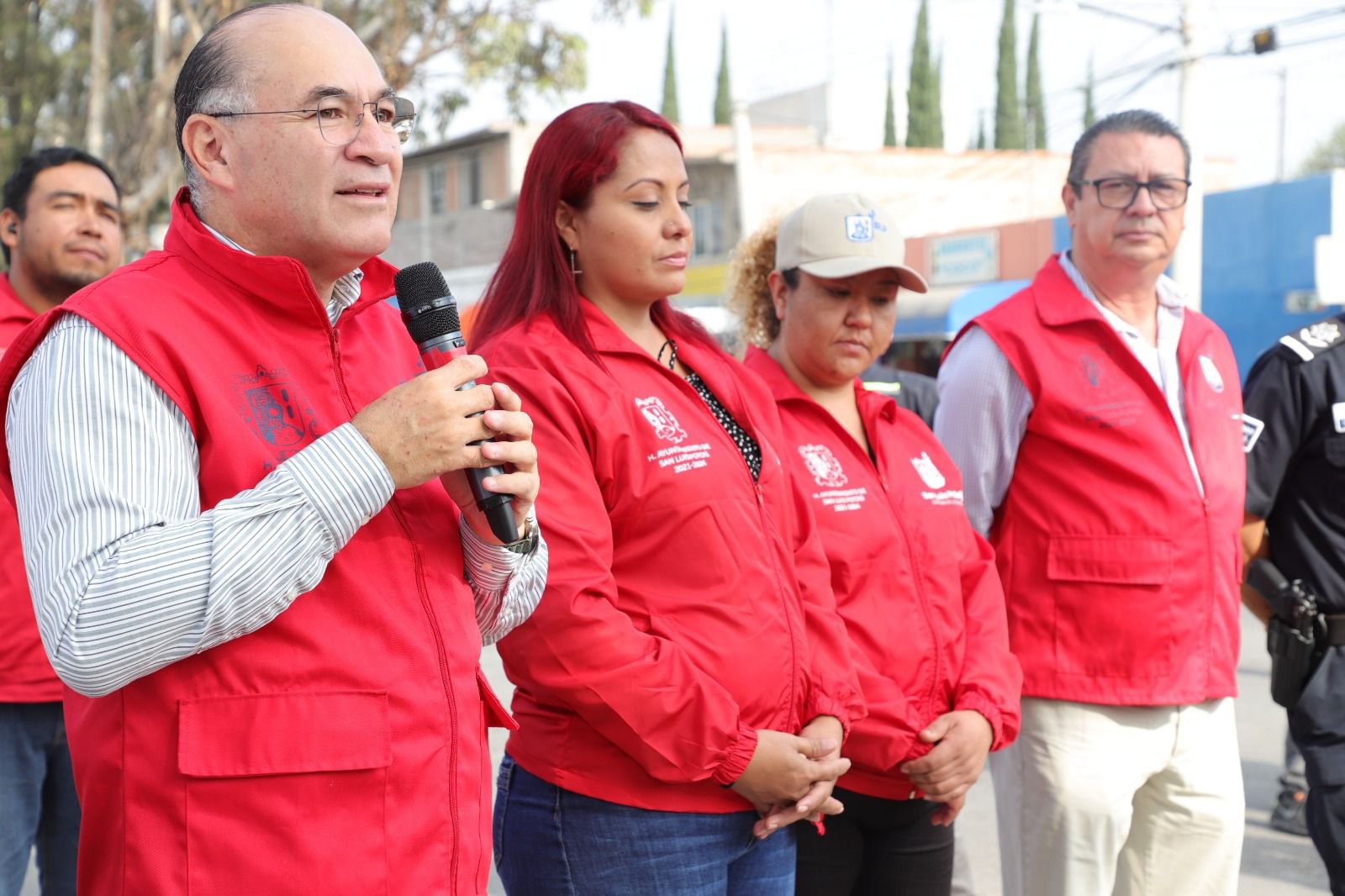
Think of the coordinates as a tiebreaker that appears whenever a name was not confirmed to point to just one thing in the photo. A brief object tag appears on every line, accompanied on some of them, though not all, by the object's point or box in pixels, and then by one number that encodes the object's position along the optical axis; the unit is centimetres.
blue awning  2084
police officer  373
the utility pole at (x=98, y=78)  1416
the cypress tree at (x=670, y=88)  4862
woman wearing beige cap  302
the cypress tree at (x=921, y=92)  5172
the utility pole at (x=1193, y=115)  1163
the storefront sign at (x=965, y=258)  2809
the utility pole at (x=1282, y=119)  4422
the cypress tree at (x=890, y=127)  5125
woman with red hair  245
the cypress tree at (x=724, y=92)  4831
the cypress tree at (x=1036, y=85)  5203
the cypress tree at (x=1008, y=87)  5147
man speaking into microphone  166
